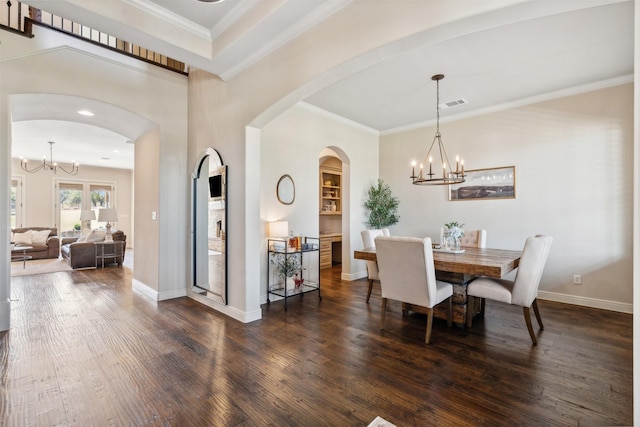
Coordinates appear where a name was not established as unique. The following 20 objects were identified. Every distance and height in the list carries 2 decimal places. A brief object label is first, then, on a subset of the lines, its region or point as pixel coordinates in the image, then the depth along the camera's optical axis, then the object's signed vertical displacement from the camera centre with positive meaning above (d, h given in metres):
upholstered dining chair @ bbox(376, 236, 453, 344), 2.77 -0.61
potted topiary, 5.68 +0.10
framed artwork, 4.51 +0.44
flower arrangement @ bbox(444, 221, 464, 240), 3.66 -0.24
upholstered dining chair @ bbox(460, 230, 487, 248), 4.20 -0.38
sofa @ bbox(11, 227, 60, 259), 7.54 -0.70
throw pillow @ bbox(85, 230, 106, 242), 6.92 -0.52
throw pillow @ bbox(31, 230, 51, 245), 7.70 -0.60
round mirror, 4.27 +0.35
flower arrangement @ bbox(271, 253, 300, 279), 4.07 -0.71
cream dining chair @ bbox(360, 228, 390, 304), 4.07 -0.46
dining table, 2.78 -0.53
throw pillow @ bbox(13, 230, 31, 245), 7.50 -0.62
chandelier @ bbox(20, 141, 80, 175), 8.64 +1.43
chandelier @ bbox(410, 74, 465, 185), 4.95 +0.97
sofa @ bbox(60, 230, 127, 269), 6.44 -0.85
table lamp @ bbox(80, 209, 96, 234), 8.29 -0.02
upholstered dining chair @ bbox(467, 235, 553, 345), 2.77 -0.63
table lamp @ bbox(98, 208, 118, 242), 6.89 -0.05
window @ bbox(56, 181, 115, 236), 9.47 +0.45
